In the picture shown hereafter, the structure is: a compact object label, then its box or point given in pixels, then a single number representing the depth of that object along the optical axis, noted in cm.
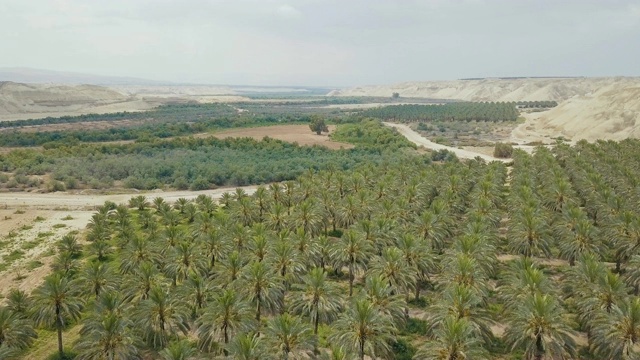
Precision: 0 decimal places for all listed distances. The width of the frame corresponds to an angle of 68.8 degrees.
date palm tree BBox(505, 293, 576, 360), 3331
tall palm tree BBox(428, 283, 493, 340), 3556
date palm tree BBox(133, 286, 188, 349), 3794
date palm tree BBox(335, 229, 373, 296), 4772
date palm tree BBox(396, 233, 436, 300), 4588
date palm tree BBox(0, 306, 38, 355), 3775
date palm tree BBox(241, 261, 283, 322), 4016
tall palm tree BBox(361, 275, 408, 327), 3772
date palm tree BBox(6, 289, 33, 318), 4419
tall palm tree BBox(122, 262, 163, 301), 4269
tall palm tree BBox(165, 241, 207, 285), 4703
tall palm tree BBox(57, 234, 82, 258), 6550
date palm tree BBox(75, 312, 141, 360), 3416
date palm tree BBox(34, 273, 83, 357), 3978
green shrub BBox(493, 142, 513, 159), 14250
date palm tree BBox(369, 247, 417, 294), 4275
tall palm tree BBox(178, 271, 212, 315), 4088
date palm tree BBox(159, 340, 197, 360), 3059
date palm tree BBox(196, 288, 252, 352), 3616
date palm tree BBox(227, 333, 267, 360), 2970
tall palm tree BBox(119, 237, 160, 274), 5091
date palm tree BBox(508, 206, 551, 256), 5088
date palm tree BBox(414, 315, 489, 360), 3122
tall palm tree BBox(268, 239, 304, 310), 4459
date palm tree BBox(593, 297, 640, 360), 3256
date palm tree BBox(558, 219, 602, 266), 4931
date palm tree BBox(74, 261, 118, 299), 4453
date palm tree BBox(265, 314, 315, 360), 3300
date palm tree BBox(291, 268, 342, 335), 3922
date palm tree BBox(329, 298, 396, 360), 3381
